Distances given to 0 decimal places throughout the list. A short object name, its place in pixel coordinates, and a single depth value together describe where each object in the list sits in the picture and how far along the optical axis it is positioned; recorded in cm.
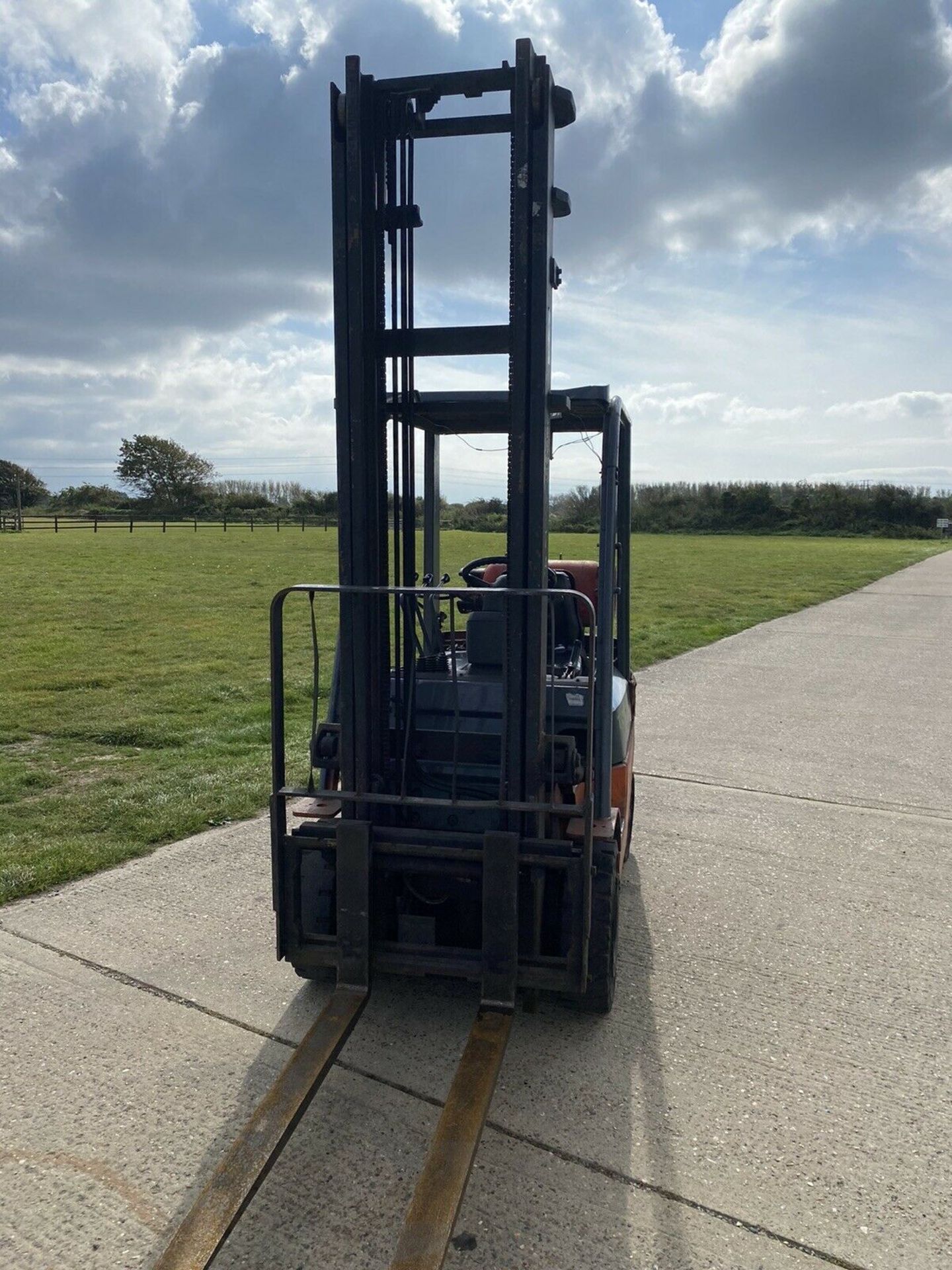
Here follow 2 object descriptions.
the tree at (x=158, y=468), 7988
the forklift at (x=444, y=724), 317
